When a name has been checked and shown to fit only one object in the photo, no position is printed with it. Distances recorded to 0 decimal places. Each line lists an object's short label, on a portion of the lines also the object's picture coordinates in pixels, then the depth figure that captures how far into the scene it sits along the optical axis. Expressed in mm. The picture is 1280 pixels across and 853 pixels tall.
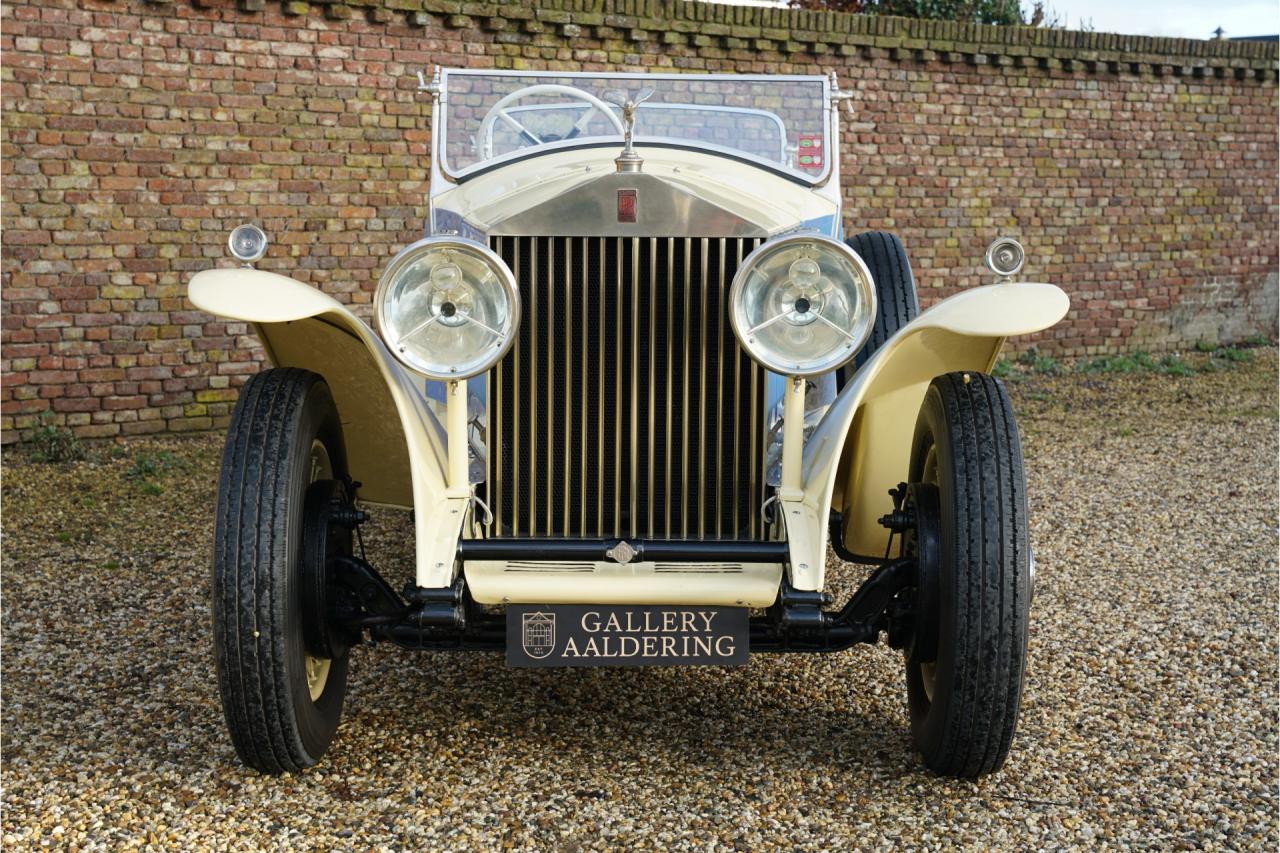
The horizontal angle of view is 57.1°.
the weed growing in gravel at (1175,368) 10284
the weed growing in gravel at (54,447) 6848
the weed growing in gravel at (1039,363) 10094
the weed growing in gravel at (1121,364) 10336
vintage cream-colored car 2795
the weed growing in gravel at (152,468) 6441
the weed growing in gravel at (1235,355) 10828
